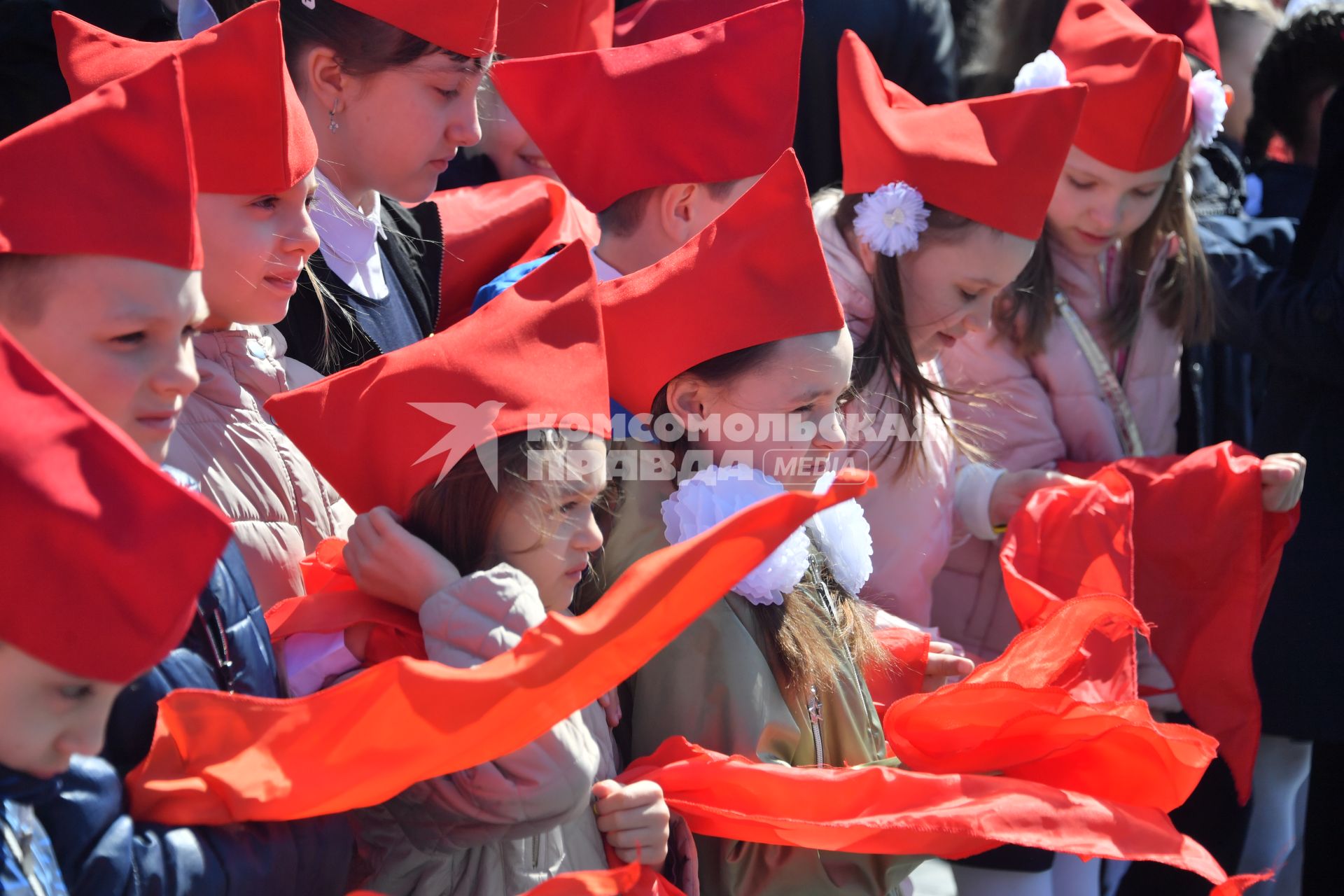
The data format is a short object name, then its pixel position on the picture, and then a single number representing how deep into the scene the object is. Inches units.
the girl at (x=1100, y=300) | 257.1
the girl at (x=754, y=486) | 164.7
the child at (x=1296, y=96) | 308.7
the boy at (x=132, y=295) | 123.2
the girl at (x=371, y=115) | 203.2
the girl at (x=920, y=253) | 224.5
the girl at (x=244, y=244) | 155.3
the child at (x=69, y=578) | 99.7
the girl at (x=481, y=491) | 142.8
